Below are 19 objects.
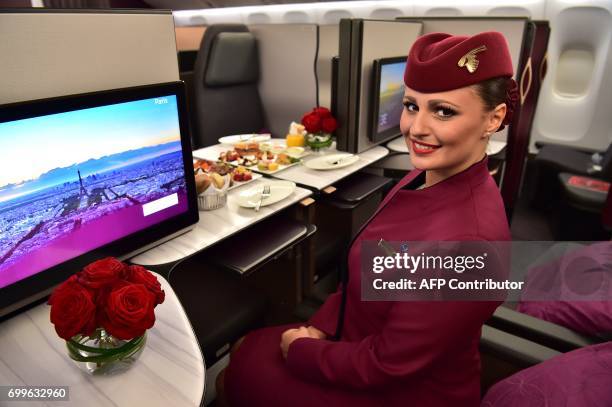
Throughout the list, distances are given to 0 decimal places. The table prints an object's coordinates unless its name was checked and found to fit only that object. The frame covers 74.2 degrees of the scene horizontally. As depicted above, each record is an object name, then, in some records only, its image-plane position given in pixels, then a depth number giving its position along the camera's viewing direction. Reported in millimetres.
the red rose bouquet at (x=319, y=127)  2213
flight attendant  845
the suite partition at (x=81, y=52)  1016
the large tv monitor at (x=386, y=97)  2156
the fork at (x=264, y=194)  1536
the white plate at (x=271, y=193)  1570
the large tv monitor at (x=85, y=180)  945
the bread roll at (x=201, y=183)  1497
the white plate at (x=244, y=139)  2521
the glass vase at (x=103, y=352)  808
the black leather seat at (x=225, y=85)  2779
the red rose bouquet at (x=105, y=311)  759
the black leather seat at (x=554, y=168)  3020
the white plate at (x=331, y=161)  1986
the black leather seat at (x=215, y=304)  1479
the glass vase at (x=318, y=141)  2240
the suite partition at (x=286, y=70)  2824
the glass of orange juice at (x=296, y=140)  2332
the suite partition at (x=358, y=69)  2033
